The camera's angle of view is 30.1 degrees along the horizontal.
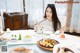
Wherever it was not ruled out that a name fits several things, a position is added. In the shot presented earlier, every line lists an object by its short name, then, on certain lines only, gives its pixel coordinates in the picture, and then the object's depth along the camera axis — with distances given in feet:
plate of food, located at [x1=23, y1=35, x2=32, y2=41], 5.95
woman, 7.89
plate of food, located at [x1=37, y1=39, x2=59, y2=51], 5.12
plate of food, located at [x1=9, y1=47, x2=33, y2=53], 4.80
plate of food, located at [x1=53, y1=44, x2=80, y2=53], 4.58
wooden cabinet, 12.04
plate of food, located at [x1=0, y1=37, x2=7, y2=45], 5.55
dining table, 5.19
